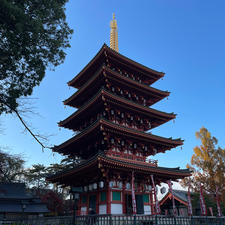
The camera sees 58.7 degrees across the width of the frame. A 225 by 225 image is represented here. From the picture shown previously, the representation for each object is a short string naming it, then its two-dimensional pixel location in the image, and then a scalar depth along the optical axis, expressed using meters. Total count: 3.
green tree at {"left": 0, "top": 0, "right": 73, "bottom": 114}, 10.22
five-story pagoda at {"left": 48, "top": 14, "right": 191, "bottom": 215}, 15.77
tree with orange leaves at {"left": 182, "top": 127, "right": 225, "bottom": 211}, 26.61
